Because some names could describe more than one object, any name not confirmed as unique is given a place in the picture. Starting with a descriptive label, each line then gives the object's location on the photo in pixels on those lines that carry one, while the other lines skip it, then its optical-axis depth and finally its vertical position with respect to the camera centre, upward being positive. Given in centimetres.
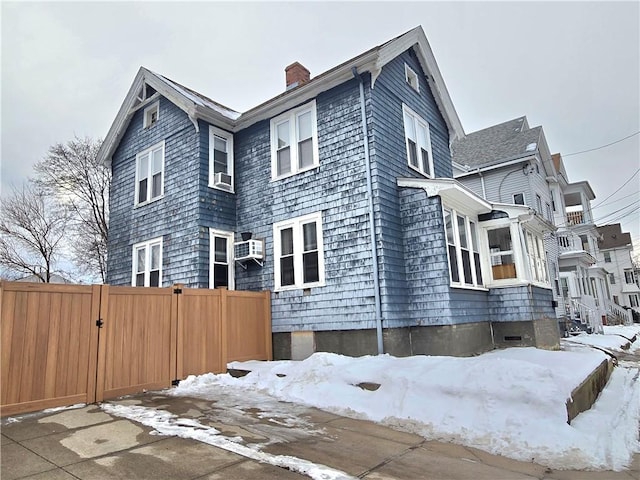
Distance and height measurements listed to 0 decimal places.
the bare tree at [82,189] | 2144 +737
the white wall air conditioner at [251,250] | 1003 +161
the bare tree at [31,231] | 2147 +513
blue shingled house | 840 +222
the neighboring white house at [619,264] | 4069 +325
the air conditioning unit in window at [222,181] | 1070 +367
